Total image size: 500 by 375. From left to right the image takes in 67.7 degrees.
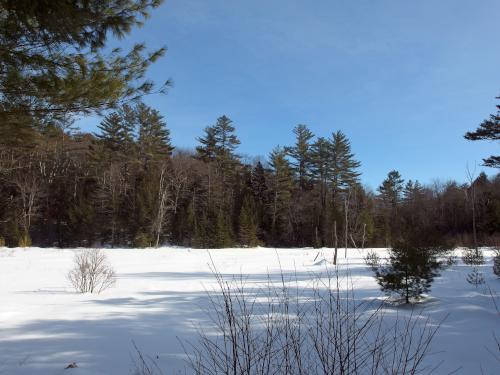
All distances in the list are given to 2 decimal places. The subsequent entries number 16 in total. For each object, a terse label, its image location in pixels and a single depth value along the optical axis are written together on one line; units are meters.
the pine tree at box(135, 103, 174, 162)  42.47
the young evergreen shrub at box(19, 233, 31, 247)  27.66
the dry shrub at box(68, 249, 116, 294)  10.50
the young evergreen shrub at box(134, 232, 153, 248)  34.78
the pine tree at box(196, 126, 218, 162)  49.62
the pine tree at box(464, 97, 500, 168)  10.92
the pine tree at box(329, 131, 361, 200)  48.38
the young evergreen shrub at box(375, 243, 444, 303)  7.56
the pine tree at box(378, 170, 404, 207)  55.11
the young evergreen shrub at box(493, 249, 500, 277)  9.78
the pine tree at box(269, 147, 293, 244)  44.47
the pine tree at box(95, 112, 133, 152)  42.00
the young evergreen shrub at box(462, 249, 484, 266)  16.07
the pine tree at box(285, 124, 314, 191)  49.88
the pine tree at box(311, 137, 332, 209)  48.66
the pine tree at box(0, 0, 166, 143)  4.73
